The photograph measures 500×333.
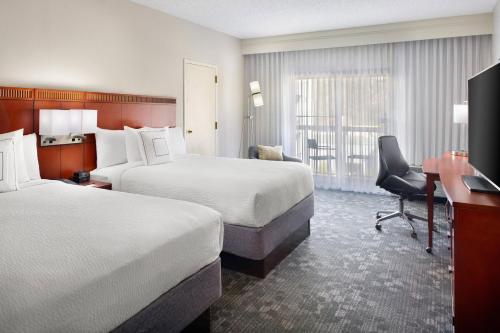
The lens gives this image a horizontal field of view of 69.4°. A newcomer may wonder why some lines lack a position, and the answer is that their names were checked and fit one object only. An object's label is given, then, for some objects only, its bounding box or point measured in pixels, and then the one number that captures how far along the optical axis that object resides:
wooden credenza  1.84
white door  5.38
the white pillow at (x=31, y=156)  3.03
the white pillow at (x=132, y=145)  4.00
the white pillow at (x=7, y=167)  2.57
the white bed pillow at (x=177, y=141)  4.66
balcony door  5.74
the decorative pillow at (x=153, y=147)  3.87
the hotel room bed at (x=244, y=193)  2.85
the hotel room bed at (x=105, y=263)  1.26
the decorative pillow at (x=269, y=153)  5.55
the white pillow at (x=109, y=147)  3.89
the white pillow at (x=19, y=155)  2.82
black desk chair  3.91
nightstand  3.41
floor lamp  6.77
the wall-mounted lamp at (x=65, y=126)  3.29
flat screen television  1.95
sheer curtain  5.21
